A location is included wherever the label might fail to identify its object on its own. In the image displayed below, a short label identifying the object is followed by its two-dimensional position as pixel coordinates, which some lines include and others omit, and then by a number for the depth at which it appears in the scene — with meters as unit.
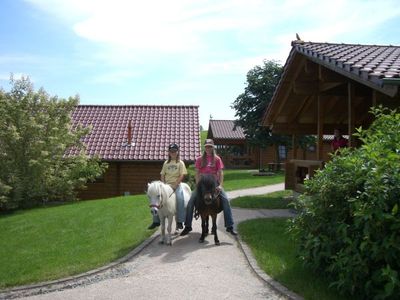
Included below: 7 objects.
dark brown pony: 8.12
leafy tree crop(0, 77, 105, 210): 17.55
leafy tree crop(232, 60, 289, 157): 32.91
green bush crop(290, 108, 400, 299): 4.68
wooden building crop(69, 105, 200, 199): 22.11
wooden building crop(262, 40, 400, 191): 8.16
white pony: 7.93
